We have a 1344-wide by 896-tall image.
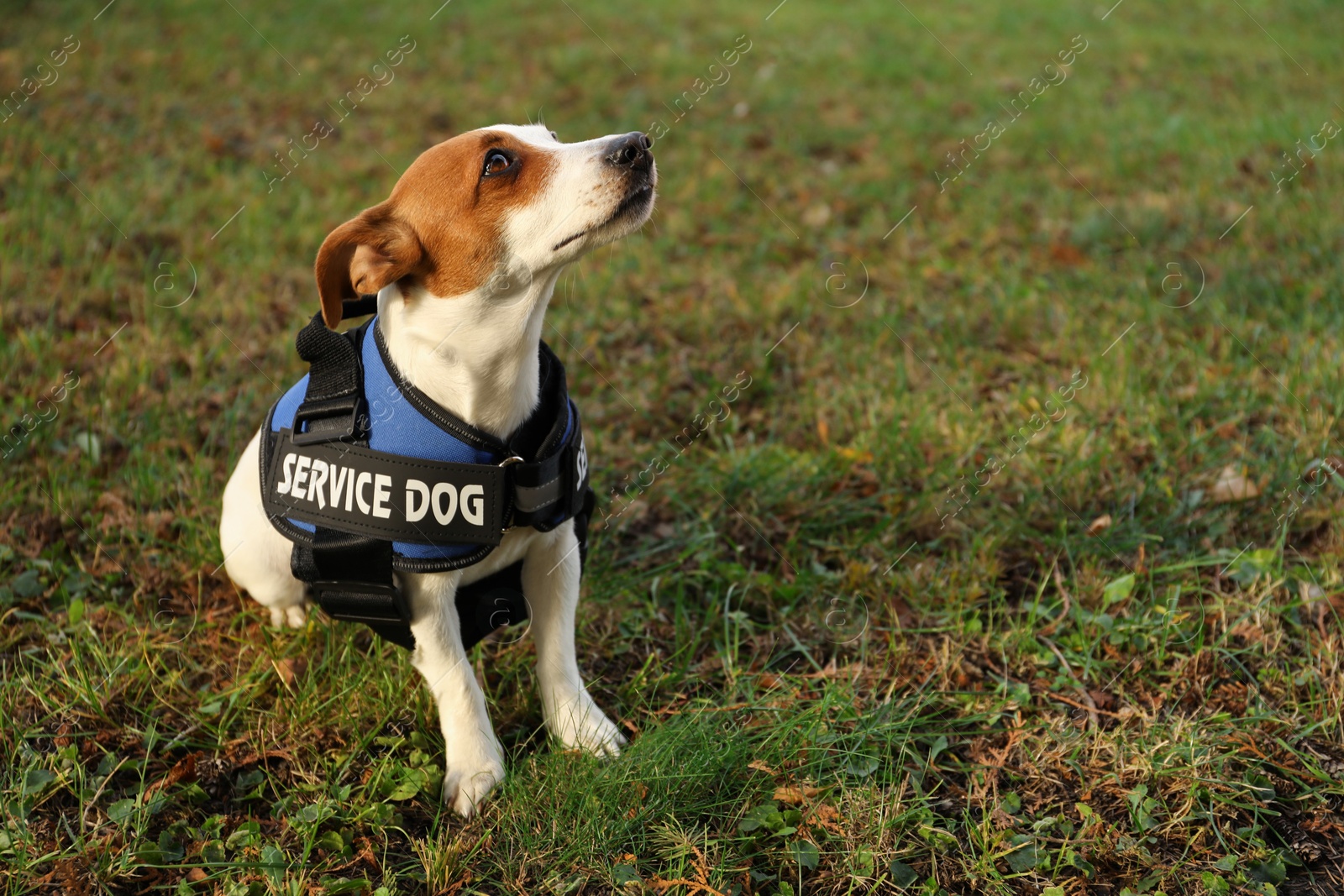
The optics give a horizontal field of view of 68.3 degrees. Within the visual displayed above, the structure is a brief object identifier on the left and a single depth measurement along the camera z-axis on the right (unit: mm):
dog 2146
